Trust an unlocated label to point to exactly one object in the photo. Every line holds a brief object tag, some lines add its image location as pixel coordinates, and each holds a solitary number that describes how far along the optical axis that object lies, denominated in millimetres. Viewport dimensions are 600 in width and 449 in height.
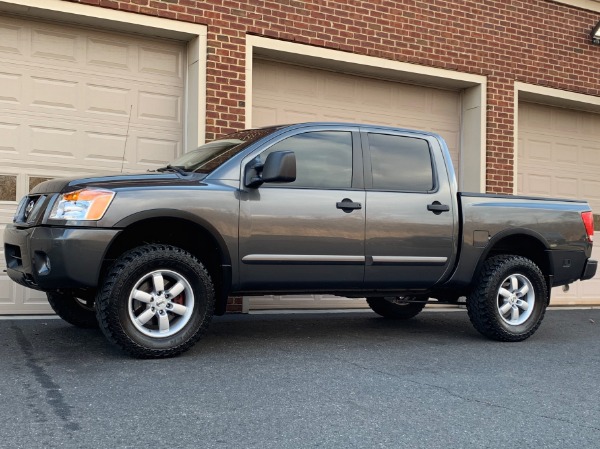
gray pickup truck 5449
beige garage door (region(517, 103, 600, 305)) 11844
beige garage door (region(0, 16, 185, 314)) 8188
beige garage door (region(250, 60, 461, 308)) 9695
